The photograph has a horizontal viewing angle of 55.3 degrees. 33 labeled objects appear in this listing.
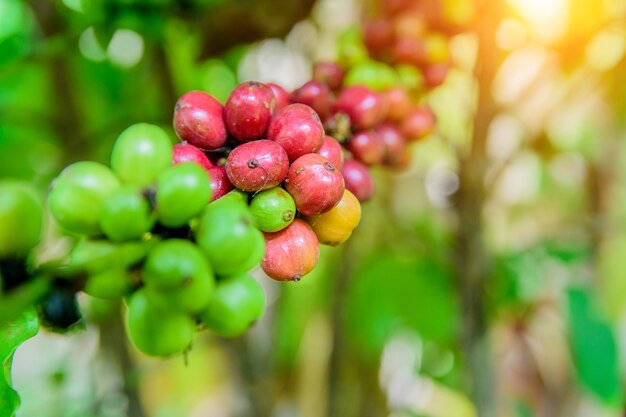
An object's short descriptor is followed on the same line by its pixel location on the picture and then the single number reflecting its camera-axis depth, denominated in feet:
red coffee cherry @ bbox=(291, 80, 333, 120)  1.44
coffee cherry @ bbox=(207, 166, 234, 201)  1.16
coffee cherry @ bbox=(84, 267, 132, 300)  0.92
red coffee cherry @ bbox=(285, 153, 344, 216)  1.08
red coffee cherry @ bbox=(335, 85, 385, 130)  1.52
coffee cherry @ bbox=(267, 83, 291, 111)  1.43
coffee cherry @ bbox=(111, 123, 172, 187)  0.96
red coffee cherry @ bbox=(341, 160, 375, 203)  1.41
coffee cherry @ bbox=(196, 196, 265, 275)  0.92
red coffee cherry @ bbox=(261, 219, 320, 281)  1.10
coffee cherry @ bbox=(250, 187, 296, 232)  1.08
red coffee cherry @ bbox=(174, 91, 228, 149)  1.21
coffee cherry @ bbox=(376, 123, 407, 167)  1.74
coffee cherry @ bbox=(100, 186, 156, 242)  0.88
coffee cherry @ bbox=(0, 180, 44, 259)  0.85
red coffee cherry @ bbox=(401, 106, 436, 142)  1.84
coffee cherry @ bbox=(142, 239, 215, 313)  0.86
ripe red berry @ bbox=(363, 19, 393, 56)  2.10
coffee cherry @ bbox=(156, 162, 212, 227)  0.90
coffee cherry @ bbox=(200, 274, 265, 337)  0.99
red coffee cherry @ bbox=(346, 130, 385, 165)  1.50
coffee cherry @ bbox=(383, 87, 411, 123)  1.76
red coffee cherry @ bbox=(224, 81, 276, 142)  1.18
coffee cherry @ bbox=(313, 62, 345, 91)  1.77
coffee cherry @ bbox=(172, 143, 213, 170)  1.14
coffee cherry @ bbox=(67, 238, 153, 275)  0.85
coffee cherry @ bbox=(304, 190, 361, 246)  1.19
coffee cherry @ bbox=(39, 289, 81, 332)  0.85
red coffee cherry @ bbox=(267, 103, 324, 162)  1.15
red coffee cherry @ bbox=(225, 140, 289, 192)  1.06
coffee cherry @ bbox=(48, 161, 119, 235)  0.93
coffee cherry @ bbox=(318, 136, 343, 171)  1.25
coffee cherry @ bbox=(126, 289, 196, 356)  0.95
